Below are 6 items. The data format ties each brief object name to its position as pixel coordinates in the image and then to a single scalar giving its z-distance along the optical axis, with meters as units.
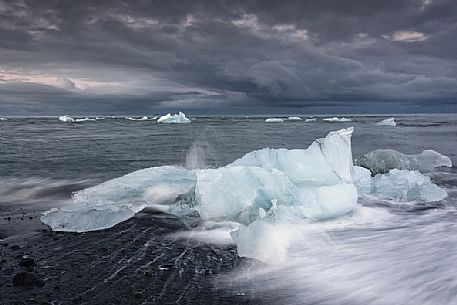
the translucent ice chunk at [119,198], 5.62
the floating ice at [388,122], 44.01
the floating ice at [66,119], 62.91
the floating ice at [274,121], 63.76
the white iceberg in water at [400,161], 11.50
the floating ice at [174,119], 53.56
